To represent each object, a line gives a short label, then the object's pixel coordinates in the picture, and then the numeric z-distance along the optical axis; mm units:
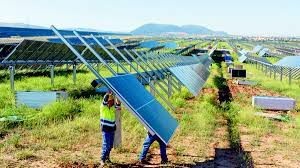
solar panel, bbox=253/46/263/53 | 70262
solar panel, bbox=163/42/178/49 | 66475
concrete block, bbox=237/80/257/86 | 27689
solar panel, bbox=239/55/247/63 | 51569
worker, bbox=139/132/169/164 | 8797
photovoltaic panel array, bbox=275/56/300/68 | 26041
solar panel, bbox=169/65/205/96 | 16156
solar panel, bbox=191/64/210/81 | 23445
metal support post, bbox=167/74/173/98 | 17016
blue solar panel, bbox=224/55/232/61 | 55778
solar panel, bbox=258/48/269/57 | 58950
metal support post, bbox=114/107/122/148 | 9695
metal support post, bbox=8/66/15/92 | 17594
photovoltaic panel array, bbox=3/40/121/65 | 18859
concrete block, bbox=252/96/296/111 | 16797
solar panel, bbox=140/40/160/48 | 58438
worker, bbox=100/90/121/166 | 8609
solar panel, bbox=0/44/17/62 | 22942
